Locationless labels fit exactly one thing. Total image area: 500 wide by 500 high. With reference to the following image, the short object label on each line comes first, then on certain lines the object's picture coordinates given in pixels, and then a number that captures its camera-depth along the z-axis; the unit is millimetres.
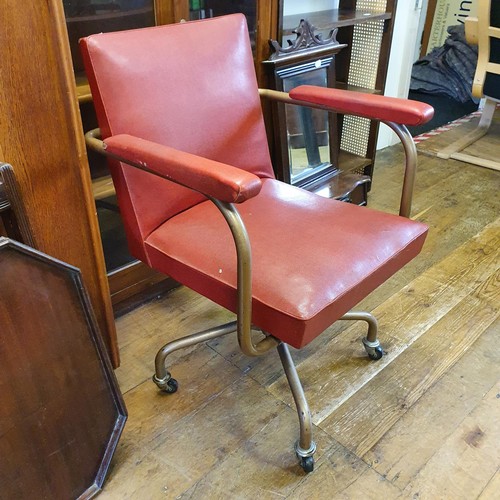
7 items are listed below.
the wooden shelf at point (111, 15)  1286
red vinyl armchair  923
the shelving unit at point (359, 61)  1958
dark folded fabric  3744
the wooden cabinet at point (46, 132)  929
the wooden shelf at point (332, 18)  1774
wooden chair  2416
